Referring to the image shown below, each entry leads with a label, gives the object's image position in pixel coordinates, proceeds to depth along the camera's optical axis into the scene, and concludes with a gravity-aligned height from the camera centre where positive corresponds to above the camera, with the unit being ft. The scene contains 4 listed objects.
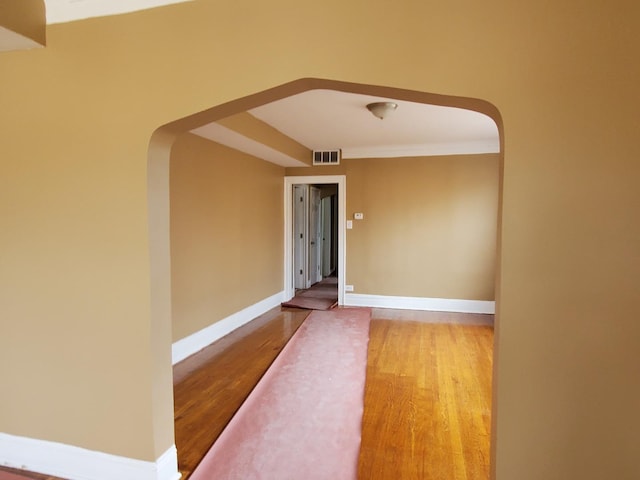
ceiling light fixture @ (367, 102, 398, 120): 10.65 +3.36
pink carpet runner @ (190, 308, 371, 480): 6.59 -4.51
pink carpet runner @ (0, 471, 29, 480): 6.20 -4.42
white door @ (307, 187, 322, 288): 23.63 -1.23
